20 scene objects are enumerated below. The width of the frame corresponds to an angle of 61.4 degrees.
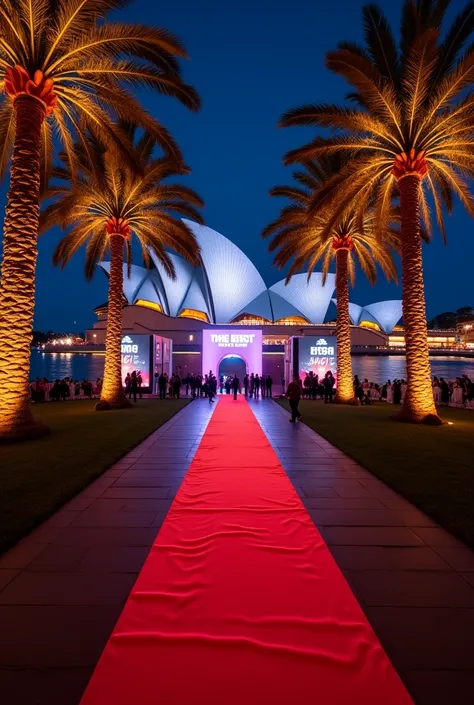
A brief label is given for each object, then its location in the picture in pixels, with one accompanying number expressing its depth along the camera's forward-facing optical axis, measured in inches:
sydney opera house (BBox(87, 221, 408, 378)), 1950.1
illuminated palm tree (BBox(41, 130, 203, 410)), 539.5
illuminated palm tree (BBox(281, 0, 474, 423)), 384.2
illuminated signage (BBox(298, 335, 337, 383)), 893.8
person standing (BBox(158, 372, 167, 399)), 822.5
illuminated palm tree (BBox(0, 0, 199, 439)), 323.0
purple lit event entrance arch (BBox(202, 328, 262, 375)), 994.7
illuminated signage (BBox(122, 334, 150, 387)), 917.8
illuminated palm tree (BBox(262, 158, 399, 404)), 639.1
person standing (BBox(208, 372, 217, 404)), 769.1
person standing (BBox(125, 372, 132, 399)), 800.8
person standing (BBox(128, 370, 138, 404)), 754.6
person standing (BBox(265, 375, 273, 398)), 844.6
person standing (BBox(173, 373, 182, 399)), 844.6
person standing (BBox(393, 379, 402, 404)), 738.2
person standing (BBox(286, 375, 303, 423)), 454.0
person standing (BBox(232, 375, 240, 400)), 831.1
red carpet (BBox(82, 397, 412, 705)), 75.4
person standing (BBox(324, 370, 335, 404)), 736.3
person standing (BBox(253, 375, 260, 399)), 888.3
